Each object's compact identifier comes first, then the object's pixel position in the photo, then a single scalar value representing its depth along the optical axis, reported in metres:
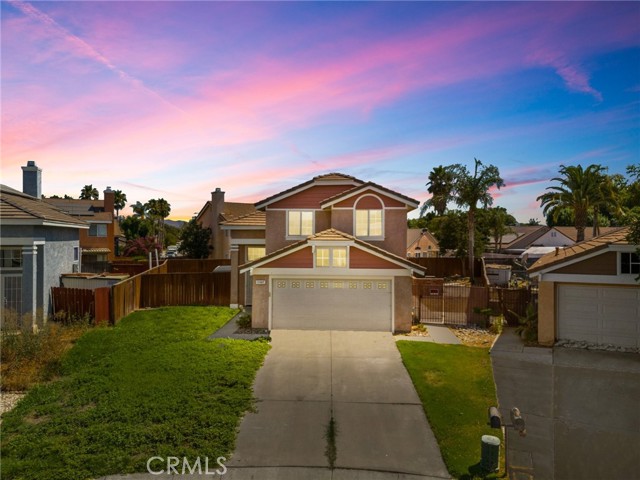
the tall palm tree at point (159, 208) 63.53
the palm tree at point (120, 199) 76.18
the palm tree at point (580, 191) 30.77
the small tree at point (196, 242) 40.16
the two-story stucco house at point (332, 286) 16.53
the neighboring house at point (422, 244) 55.78
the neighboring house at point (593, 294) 14.08
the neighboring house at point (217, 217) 38.72
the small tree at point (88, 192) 73.00
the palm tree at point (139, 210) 74.00
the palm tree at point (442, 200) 37.92
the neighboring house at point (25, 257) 16.64
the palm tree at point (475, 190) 36.28
